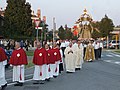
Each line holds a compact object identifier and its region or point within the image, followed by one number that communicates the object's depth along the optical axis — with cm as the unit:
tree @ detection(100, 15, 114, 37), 3713
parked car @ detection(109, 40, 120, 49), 3462
